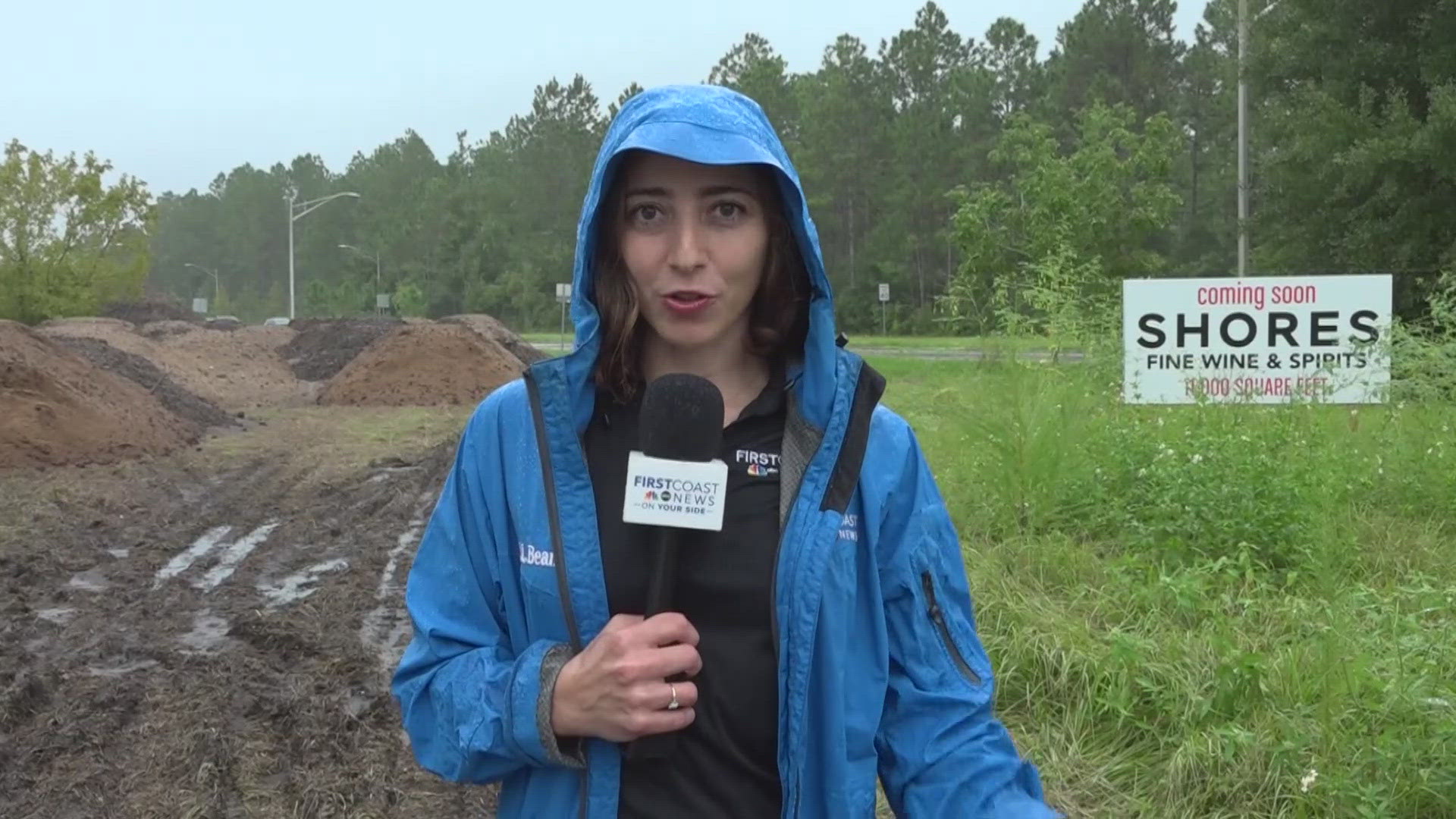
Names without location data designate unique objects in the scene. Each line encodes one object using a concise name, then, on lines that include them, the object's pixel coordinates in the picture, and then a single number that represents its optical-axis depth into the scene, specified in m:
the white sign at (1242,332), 9.83
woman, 1.85
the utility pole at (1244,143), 27.00
